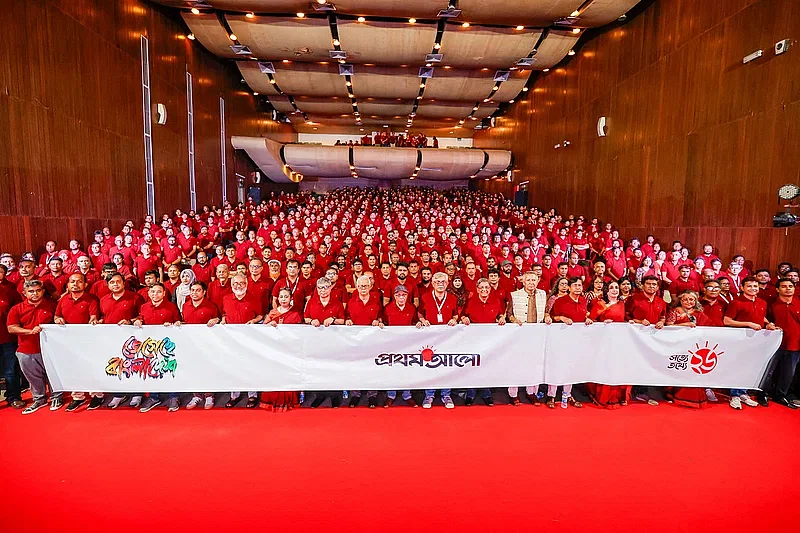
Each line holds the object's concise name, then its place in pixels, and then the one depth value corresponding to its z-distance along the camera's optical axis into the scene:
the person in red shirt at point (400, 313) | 5.31
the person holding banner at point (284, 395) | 5.11
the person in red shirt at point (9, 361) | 5.09
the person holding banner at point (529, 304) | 5.70
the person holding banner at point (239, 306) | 5.42
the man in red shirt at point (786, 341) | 5.34
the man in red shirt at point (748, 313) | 5.41
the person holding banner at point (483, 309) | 5.39
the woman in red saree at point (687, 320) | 5.28
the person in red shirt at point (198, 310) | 5.26
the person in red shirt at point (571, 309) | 5.27
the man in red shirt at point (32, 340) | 4.98
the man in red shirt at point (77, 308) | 5.12
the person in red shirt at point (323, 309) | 5.29
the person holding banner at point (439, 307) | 5.28
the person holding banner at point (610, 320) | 5.25
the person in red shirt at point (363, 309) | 5.35
